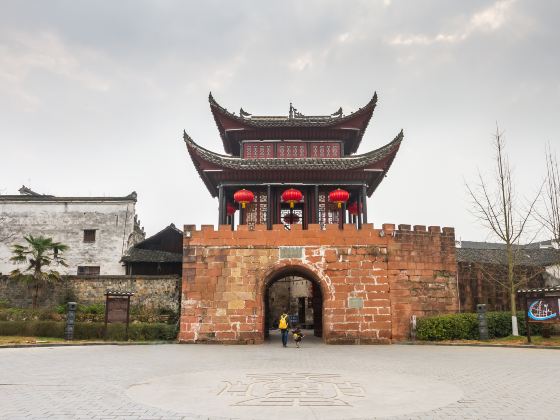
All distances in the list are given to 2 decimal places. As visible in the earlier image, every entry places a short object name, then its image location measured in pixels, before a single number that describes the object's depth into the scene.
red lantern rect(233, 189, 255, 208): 19.72
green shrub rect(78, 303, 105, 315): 19.73
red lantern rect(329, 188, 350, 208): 19.59
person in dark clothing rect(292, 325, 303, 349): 16.09
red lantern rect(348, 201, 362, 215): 21.78
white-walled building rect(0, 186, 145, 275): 26.55
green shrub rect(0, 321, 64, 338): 18.03
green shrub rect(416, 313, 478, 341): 16.69
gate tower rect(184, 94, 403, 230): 20.23
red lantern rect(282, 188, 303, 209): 19.81
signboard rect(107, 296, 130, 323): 17.35
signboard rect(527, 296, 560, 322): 14.87
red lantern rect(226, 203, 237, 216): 22.00
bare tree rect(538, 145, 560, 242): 20.49
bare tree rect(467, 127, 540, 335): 17.68
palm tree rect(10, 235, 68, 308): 20.75
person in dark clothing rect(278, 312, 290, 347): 15.95
